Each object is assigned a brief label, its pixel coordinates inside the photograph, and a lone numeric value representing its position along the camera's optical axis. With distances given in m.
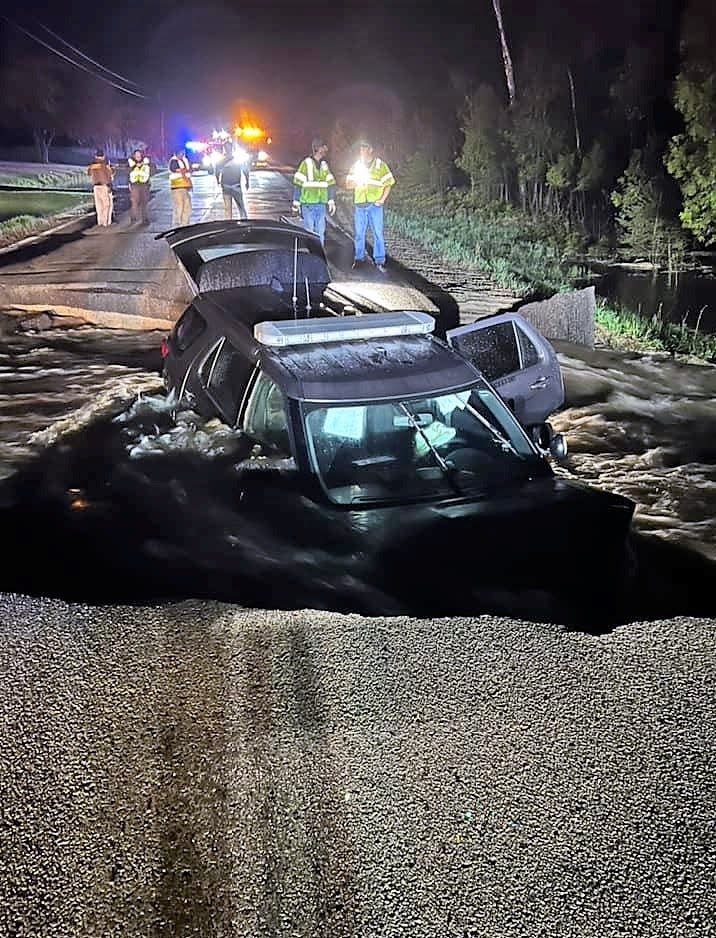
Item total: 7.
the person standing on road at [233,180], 18.86
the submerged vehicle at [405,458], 5.02
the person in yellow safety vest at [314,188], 14.12
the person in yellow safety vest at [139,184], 21.59
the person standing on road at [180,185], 19.19
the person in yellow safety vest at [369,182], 13.78
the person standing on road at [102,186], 20.60
